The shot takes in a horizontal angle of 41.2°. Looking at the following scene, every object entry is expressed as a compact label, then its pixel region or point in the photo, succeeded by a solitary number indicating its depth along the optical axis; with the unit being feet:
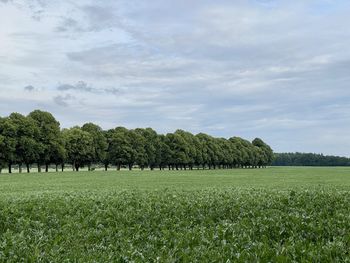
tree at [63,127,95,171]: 420.36
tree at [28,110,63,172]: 375.66
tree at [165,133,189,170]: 529.45
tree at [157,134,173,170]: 522.88
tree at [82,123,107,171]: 449.89
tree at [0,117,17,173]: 343.46
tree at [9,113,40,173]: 355.36
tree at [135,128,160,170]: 500.53
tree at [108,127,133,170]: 464.24
